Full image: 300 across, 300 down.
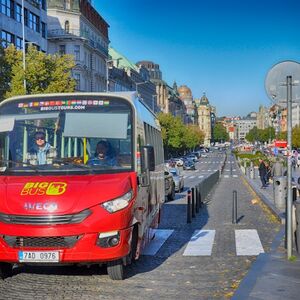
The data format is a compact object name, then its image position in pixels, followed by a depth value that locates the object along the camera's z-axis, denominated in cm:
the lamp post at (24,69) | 3305
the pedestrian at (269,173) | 3708
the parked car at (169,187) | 2344
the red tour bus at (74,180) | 680
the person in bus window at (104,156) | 764
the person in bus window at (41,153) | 763
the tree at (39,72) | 3334
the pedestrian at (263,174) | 3151
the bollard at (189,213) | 1493
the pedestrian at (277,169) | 3021
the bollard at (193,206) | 1641
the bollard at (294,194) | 1273
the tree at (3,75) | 3312
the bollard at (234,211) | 1472
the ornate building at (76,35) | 6606
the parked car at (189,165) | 7615
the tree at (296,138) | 11506
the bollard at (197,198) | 1785
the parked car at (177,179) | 3014
